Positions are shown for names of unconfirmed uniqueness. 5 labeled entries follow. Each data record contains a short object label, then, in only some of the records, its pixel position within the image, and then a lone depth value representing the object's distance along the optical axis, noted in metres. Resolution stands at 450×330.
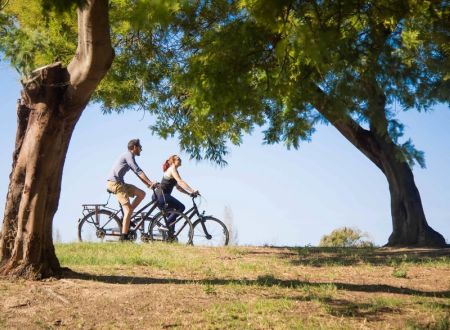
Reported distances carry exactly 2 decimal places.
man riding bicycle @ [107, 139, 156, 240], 12.50
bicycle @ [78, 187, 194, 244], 13.19
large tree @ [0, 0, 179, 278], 7.52
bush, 23.08
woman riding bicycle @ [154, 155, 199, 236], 12.82
